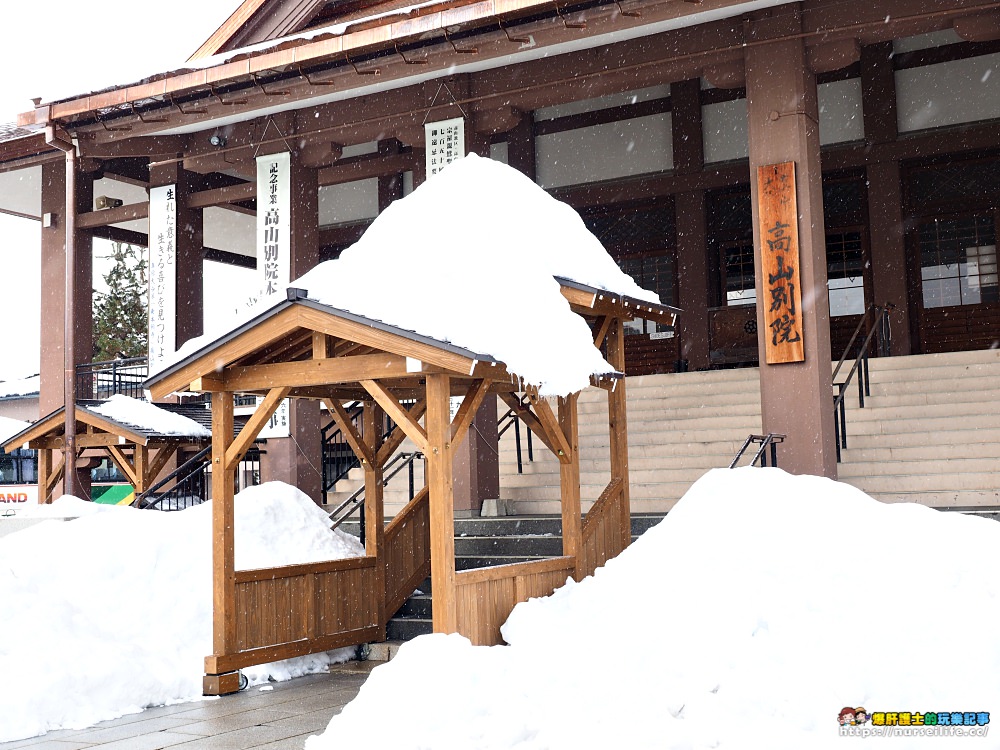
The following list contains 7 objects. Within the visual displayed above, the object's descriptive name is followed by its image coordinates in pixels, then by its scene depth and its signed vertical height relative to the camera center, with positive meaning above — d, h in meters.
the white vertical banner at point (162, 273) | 15.32 +2.80
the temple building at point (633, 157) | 10.86 +4.22
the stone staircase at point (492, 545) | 10.30 -0.99
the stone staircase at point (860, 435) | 10.66 +0.07
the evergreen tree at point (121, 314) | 36.78 +5.35
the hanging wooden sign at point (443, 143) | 13.06 +3.90
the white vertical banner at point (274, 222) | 14.24 +3.26
